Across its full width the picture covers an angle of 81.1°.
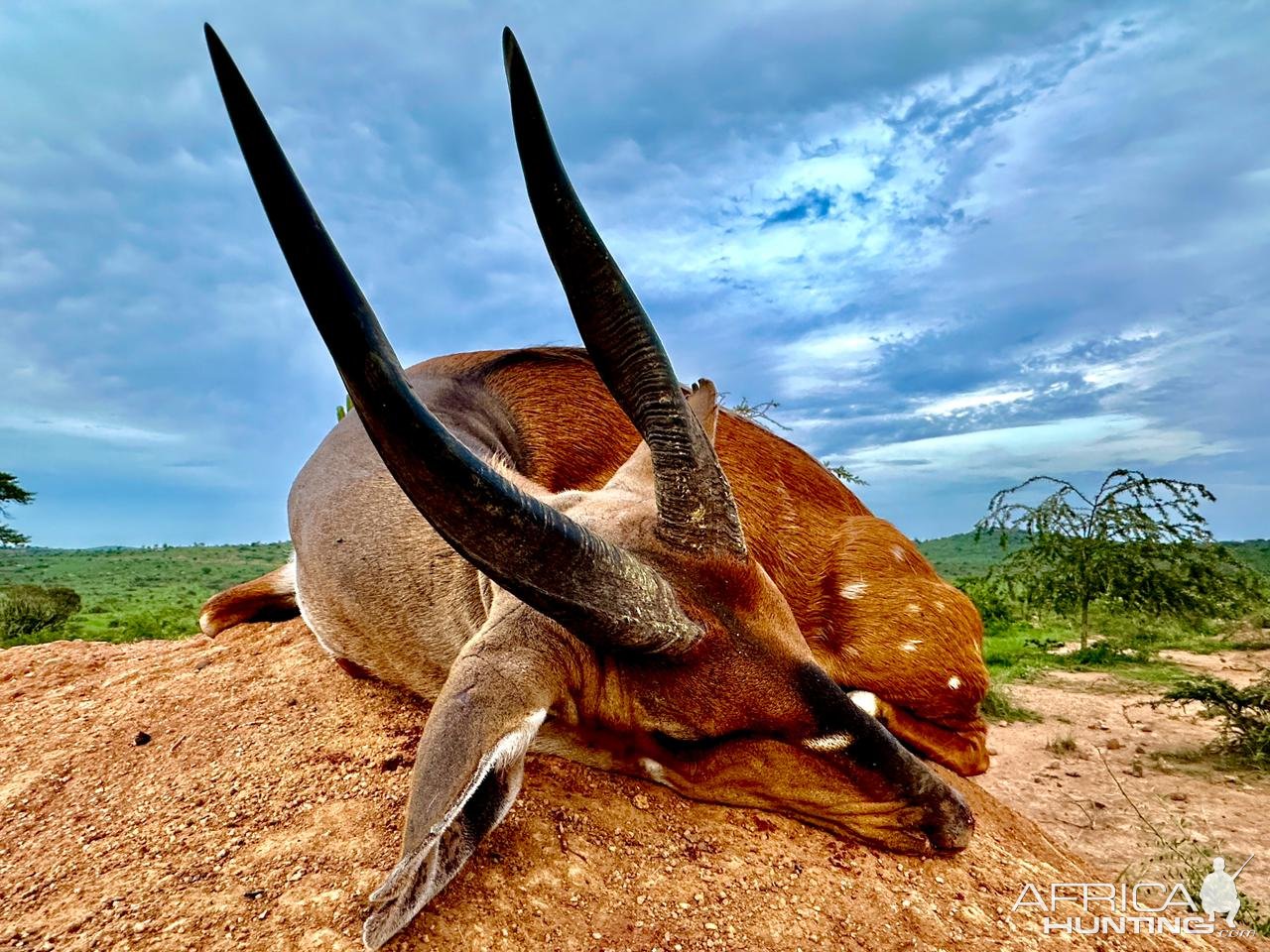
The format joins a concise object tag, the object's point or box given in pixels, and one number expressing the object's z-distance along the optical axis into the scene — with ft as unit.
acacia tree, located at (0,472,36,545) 74.33
